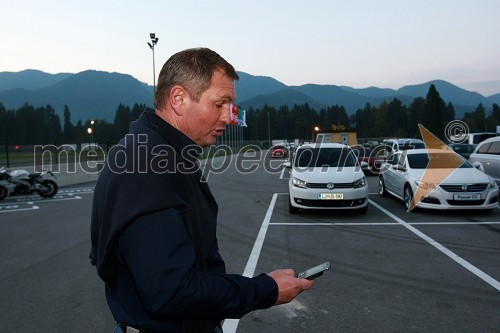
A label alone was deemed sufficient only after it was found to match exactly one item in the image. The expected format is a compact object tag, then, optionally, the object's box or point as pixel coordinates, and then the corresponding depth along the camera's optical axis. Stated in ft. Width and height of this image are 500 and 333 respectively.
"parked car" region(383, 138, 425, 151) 69.01
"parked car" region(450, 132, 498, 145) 74.44
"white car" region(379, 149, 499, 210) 29.14
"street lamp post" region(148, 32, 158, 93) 89.00
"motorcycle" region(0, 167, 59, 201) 40.96
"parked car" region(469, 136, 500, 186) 37.24
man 4.03
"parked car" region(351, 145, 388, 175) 62.75
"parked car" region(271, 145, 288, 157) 143.23
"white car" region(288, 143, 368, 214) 29.60
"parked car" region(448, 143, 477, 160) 67.36
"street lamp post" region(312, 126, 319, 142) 87.58
